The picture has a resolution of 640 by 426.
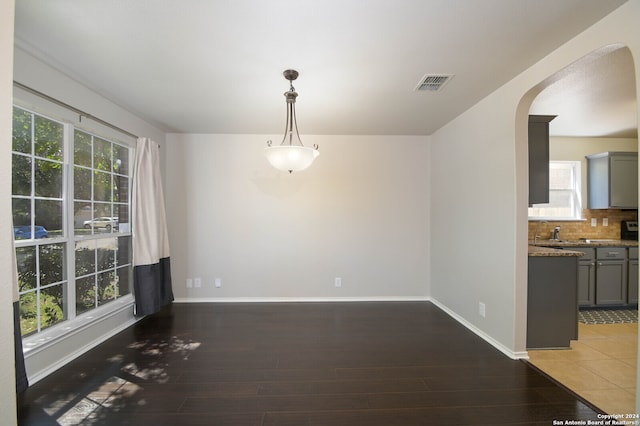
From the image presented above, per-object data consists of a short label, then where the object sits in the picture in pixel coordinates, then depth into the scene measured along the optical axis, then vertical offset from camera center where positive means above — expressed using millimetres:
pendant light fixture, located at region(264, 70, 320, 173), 2291 +495
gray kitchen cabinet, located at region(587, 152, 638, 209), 4043 +484
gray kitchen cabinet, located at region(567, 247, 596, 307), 3746 -891
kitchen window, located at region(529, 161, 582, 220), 4395 +313
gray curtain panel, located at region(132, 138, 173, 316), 3223 -208
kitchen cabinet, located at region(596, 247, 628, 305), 3758 -911
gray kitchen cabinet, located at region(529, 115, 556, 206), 2756 +530
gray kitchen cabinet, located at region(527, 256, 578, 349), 2596 -841
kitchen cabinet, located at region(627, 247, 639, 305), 3773 -887
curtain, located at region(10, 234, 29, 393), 1774 -947
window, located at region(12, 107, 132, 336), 2158 -68
